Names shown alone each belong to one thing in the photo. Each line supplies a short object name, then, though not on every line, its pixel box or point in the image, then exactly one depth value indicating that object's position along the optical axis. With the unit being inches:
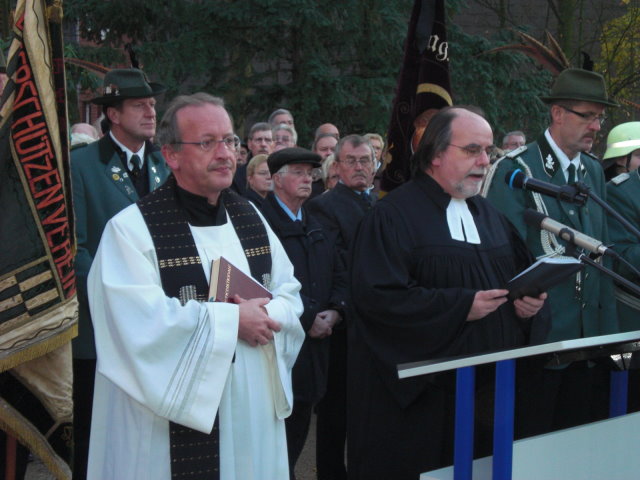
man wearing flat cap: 203.9
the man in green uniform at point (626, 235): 204.4
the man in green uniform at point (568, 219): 187.5
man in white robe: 130.2
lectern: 119.8
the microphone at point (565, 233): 134.4
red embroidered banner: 137.7
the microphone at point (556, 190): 145.3
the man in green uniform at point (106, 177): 182.1
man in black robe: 155.1
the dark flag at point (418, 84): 214.2
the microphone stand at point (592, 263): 132.4
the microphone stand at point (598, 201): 144.5
